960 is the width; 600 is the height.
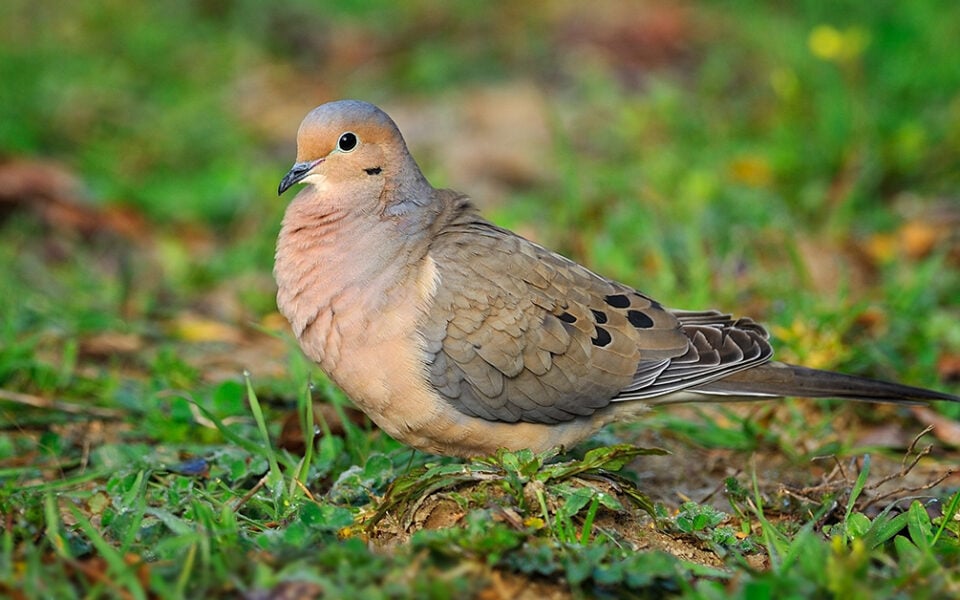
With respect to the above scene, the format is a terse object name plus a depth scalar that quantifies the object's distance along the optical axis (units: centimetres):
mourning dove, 753
